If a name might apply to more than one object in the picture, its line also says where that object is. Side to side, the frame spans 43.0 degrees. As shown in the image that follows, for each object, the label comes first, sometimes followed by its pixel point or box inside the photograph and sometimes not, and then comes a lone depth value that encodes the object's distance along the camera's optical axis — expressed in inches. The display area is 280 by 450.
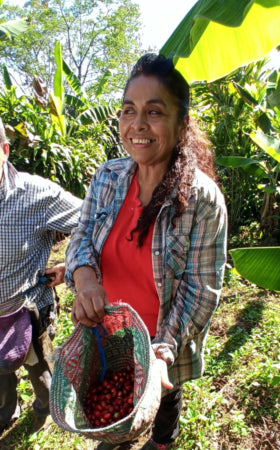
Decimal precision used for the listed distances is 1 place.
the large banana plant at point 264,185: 58.3
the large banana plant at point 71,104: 212.4
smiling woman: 50.2
